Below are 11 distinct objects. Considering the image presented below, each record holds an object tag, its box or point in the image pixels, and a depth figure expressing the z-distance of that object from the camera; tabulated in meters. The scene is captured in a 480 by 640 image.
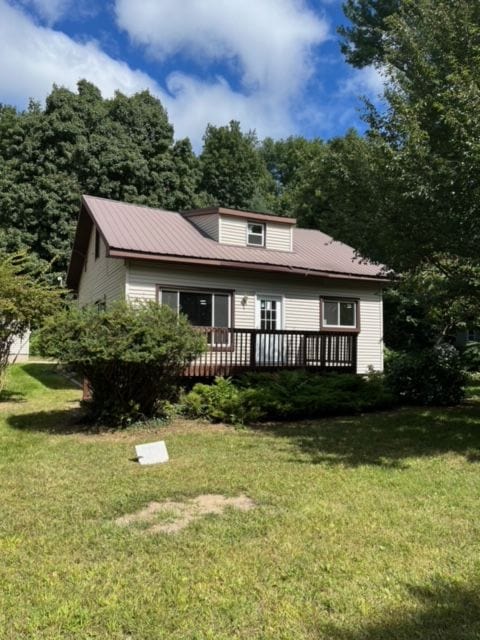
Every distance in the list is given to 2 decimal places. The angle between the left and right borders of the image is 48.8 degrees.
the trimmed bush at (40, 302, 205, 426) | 8.07
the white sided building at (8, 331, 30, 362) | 20.79
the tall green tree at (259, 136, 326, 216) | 42.53
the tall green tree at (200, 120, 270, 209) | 38.69
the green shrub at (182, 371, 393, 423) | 9.52
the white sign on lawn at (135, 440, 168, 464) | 6.51
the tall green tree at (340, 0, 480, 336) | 6.90
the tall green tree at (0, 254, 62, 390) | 11.21
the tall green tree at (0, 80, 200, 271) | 28.78
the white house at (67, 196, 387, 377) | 12.39
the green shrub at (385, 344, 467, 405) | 11.16
